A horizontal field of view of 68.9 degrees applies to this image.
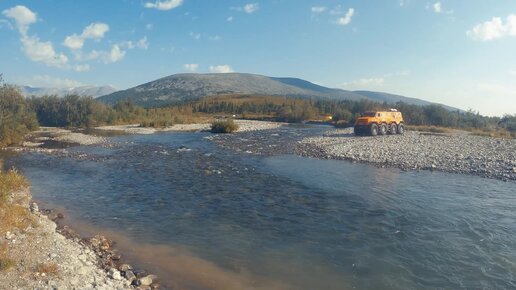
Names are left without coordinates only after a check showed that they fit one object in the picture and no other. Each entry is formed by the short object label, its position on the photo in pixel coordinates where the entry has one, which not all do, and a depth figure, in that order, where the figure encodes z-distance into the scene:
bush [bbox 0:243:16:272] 7.61
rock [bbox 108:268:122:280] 8.34
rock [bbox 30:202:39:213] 13.17
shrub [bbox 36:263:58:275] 7.79
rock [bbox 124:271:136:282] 8.50
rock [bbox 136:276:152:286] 8.30
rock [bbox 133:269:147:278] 8.77
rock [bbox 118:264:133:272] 9.01
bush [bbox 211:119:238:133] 49.66
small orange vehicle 38.91
